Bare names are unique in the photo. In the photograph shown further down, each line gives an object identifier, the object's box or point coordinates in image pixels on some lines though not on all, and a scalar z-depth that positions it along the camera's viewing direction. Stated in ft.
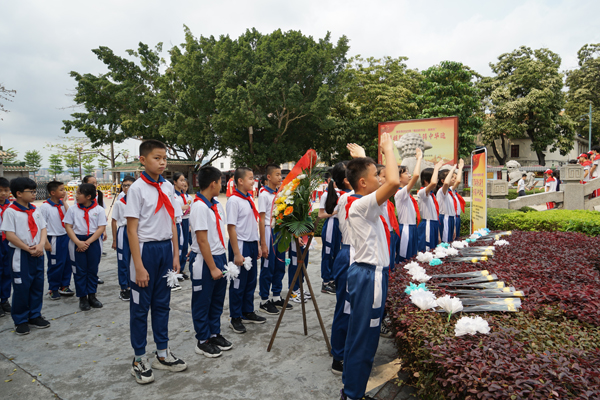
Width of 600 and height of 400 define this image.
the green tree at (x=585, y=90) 99.60
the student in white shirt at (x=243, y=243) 13.50
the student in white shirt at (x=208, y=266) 11.41
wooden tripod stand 11.58
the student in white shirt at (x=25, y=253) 13.53
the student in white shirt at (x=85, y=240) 16.19
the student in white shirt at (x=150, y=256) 10.07
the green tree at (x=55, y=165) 180.75
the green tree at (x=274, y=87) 74.90
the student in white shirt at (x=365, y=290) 8.00
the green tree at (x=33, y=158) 191.01
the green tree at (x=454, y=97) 77.25
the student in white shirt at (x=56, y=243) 17.48
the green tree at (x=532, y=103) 92.32
